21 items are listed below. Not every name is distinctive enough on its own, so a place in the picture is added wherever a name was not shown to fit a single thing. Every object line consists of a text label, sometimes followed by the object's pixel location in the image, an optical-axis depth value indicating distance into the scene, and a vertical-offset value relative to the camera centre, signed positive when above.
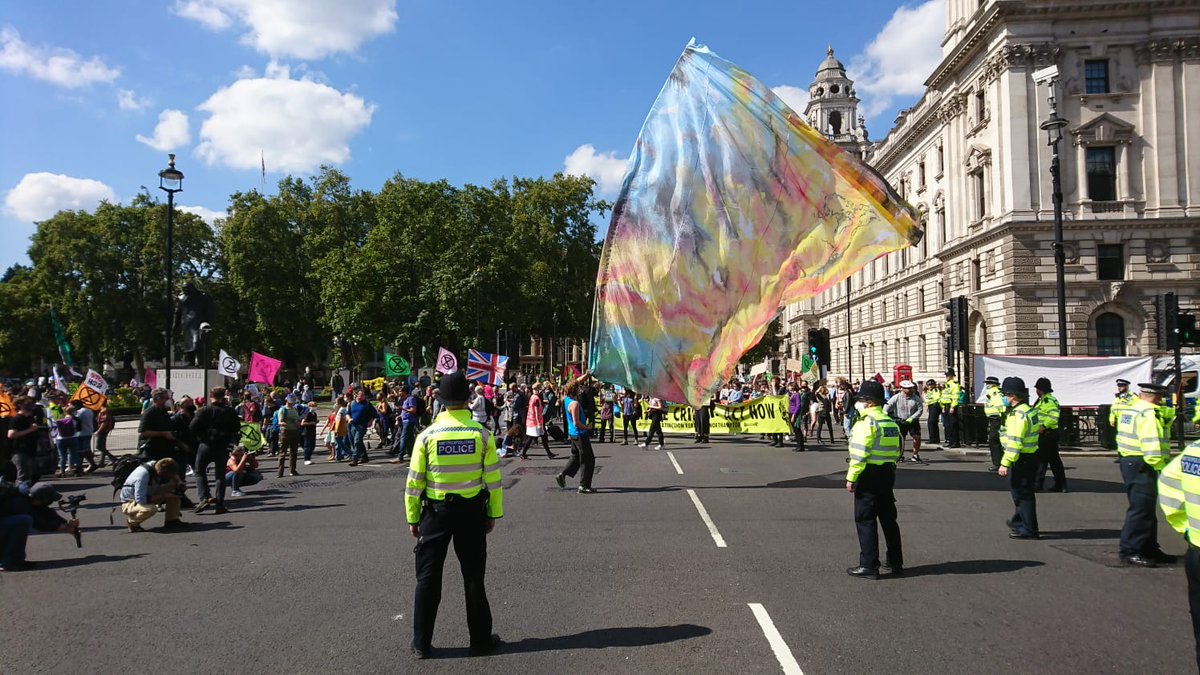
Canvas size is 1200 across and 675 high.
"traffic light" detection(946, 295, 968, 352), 21.42 +1.64
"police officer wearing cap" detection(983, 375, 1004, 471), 14.34 -0.68
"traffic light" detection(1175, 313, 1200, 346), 16.34 +1.08
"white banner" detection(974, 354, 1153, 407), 20.92 +0.18
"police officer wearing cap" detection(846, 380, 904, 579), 6.86 -0.98
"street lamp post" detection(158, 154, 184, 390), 20.73 +5.59
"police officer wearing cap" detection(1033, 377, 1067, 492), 9.77 -0.51
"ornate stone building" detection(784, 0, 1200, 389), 40.78 +11.52
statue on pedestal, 20.38 +1.88
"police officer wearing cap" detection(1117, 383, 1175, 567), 7.32 -0.96
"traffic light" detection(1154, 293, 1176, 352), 16.47 +1.30
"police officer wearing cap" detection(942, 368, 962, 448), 20.73 -0.78
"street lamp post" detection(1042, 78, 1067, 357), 18.97 +4.59
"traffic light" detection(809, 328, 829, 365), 19.95 +1.02
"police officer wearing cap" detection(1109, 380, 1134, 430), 14.95 -0.40
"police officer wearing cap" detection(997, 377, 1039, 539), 8.56 -0.99
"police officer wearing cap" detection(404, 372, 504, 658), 4.97 -0.88
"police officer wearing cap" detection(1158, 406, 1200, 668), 4.07 -0.67
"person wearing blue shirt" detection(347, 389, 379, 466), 18.00 -1.00
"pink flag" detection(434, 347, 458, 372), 25.22 +0.73
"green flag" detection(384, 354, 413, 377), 24.37 +0.52
